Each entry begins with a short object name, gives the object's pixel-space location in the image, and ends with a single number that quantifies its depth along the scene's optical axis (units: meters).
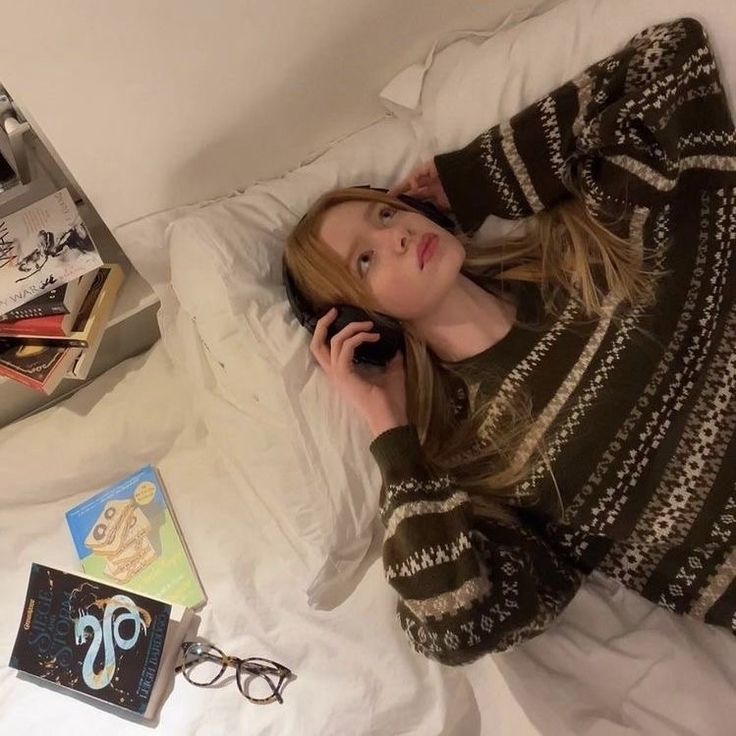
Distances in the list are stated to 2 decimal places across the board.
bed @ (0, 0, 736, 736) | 0.99
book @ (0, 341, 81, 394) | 1.16
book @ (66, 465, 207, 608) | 1.17
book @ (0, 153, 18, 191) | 1.14
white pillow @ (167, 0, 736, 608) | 1.03
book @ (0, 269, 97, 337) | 1.15
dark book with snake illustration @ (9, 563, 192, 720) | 1.09
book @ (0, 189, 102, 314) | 1.09
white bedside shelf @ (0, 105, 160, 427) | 1.18
